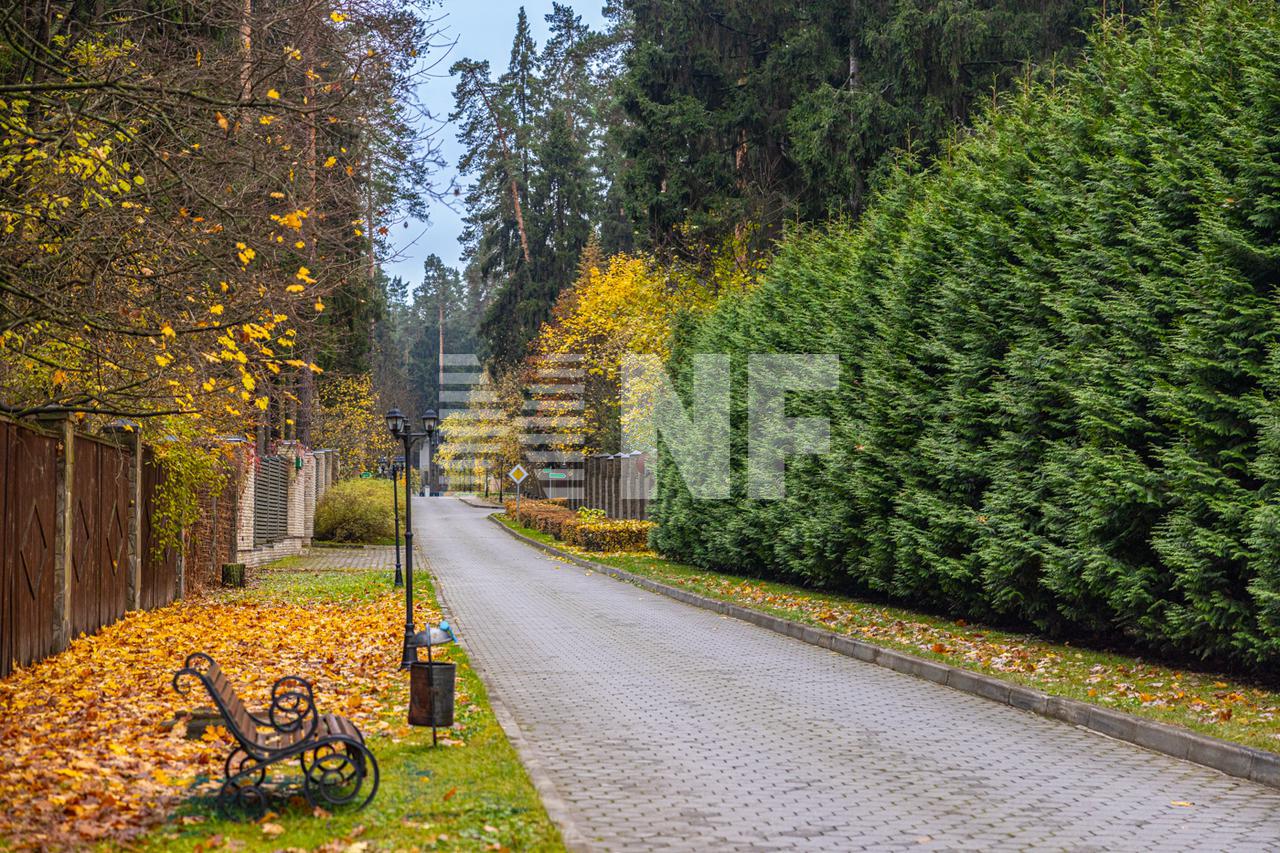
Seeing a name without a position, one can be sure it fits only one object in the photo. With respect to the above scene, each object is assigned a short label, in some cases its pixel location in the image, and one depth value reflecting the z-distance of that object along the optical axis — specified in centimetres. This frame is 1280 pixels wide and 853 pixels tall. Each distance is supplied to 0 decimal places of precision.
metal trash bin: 868
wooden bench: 648
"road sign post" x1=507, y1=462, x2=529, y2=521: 5253
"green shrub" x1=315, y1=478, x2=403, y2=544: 4191
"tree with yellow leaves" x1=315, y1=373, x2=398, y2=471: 6098
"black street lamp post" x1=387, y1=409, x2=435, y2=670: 1180
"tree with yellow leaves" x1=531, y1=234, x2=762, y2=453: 3772
